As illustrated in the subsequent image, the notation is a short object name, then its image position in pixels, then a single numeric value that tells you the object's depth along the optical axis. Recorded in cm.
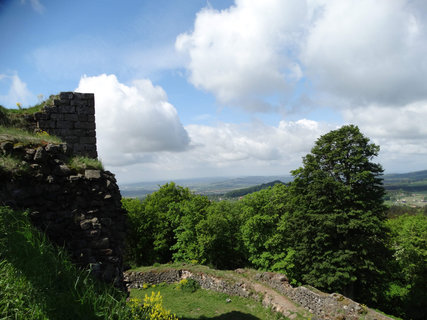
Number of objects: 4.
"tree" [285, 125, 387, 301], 1627
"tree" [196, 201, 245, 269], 2342
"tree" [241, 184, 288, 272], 2066
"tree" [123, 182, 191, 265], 2675
